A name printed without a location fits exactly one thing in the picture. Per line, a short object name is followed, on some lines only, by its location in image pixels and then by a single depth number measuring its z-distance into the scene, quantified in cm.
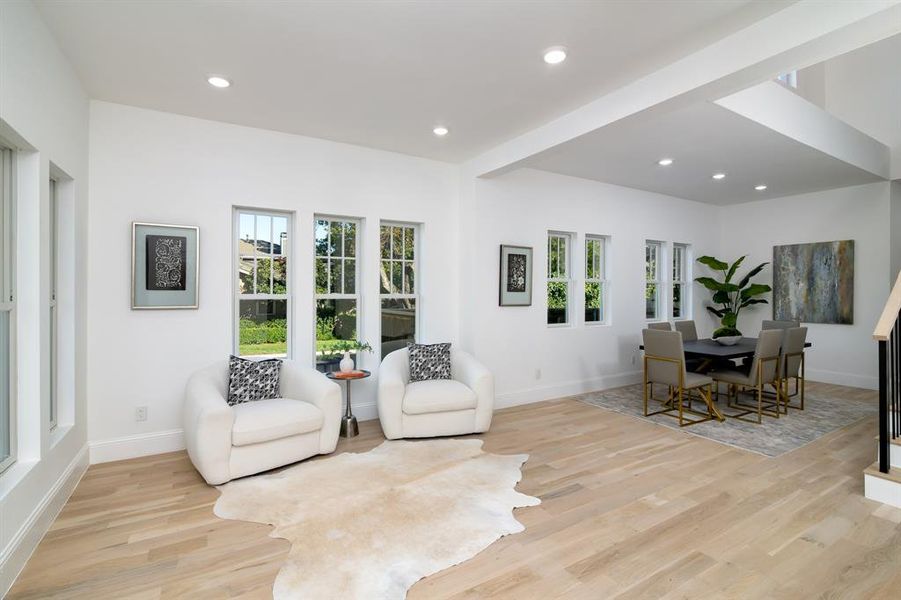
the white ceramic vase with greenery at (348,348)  420
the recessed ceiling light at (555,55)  280
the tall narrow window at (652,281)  694
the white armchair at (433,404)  397
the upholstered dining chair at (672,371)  453
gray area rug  401
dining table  472
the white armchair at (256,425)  302
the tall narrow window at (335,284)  456
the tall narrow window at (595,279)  622
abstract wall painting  641
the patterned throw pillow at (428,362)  449
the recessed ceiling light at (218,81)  316
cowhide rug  213
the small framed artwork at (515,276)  528
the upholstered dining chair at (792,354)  485
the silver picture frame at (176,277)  362
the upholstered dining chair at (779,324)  585
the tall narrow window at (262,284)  421
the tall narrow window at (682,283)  738
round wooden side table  410
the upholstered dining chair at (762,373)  457
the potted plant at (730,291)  695
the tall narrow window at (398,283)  493
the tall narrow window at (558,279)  589
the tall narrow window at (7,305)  228
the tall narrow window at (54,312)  303
